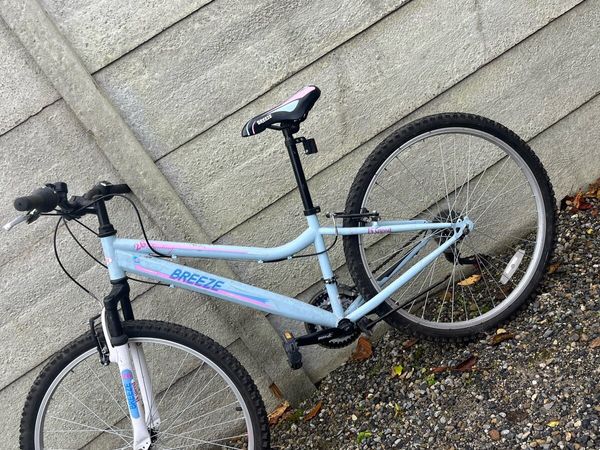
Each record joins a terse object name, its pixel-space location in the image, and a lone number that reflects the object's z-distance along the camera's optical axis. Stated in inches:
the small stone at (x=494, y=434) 83.8
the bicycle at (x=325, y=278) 83.1
